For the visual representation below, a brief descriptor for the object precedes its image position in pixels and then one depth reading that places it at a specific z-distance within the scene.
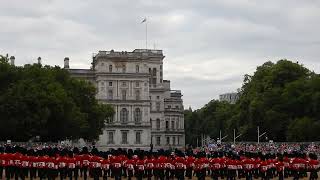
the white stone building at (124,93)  135.00
